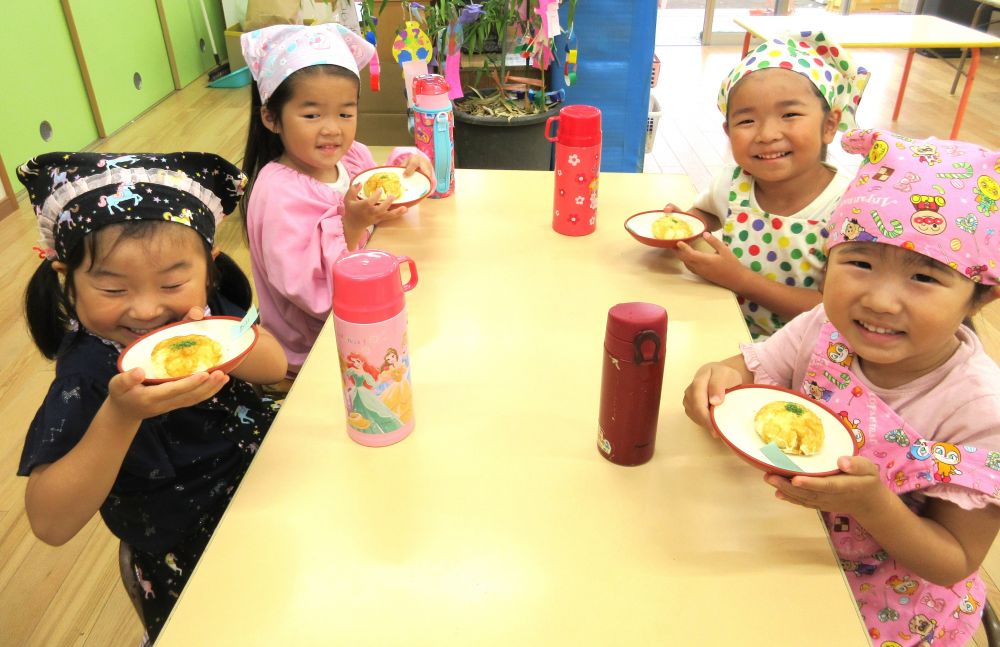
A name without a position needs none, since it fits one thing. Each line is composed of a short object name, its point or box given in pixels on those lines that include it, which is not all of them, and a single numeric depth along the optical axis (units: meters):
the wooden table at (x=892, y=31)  3.79
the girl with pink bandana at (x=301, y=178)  1.42
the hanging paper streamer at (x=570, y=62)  2.35
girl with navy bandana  0.87
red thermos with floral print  1.35
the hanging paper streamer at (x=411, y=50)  1.79
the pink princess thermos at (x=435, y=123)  1.58
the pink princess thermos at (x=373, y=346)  0.82
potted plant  2.22
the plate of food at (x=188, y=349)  0.84
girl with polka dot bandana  1.29
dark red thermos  0.80
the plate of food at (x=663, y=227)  1.31
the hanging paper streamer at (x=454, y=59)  2.19
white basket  3.33
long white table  0.71
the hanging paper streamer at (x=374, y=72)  1.81
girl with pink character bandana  0.81
